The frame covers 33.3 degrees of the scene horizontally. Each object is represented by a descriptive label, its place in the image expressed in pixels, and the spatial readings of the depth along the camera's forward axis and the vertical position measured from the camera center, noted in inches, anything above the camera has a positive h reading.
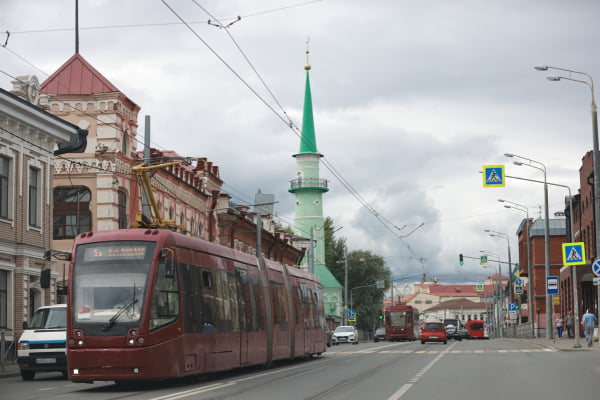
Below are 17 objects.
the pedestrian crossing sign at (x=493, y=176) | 1519.4 +181.8
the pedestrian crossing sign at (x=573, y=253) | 1509.6 +62.7
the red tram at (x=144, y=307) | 713.0 -5.5
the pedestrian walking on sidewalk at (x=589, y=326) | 1591.8 -50.4
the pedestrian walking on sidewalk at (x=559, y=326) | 2206.0 -68.2
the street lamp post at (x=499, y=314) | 3838.6 -82.7
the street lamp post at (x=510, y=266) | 3019.2 +88.2
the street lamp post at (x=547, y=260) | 1979.6 +69.9
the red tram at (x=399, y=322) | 2856.8 -72.7
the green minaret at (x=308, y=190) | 3852.1 +420.6
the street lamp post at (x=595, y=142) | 1275.8 +201.2
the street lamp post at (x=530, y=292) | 2439.7 +7.6
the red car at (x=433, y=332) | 2369.6 -85.6
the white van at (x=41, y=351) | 928.9 -46.3
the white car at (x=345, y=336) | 2603.3 -100.1
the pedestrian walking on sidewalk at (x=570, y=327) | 2243.6 -73.2
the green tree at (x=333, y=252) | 5039.4 +229.2
